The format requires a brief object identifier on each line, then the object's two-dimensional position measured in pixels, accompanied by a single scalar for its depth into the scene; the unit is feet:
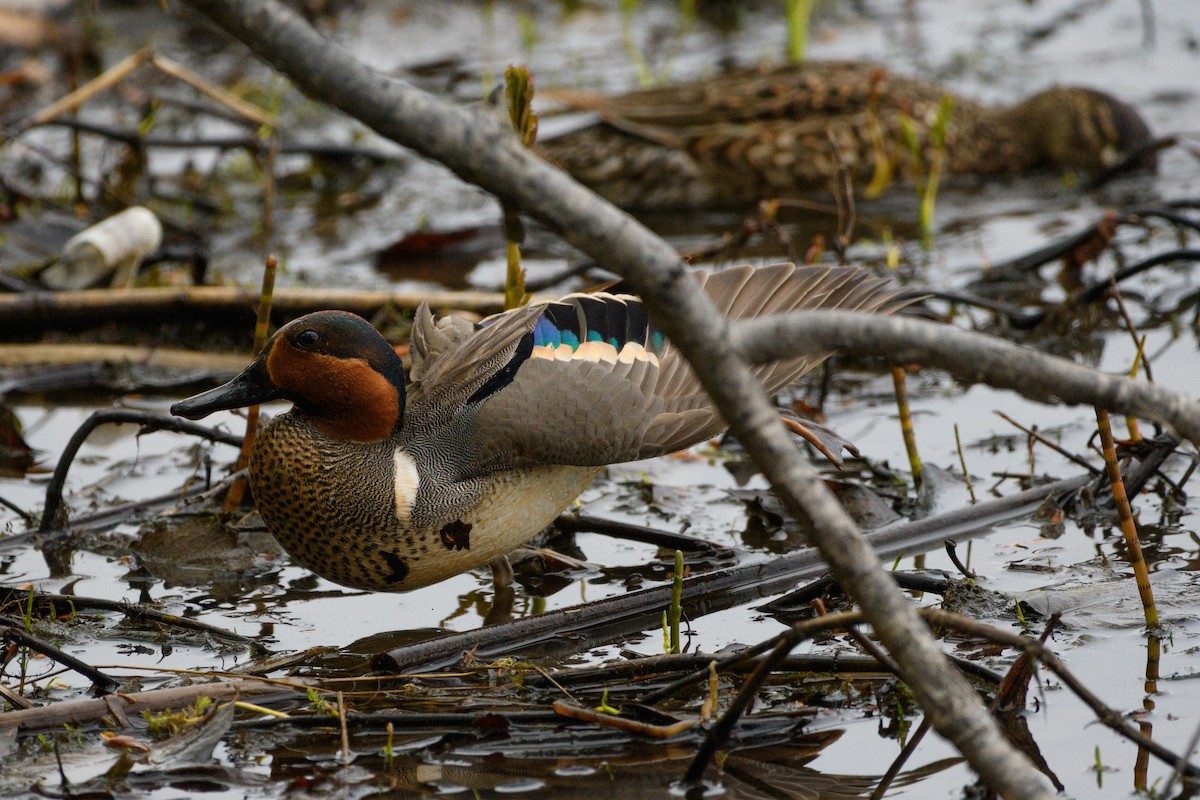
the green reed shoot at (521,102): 25.64
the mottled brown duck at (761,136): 51.03
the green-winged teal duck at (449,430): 24.21
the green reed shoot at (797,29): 60.59
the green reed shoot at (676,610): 22.36
